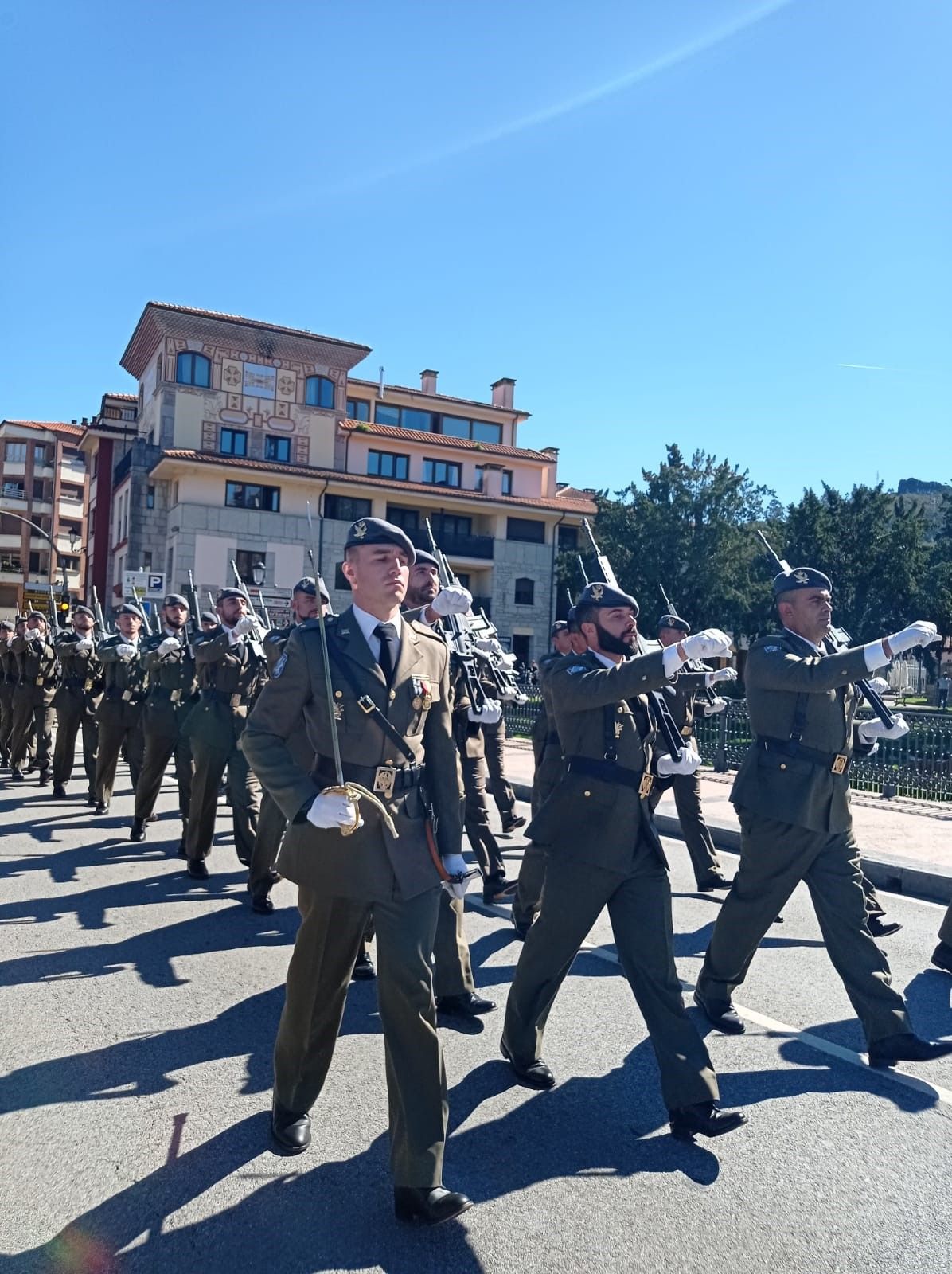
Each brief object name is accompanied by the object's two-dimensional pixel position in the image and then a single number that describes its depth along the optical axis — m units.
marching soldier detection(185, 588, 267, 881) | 7.48
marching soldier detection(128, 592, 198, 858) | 8.77
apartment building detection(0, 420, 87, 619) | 70.31
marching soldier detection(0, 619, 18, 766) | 13.65
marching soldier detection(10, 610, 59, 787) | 12.88
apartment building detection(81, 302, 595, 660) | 39.00
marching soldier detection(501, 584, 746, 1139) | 3.70
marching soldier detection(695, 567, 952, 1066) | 4.36
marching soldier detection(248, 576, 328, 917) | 6.48
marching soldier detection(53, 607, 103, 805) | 11.63
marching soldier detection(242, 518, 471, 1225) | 3.15
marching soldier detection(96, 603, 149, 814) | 10.22
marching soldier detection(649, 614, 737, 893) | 7.72
